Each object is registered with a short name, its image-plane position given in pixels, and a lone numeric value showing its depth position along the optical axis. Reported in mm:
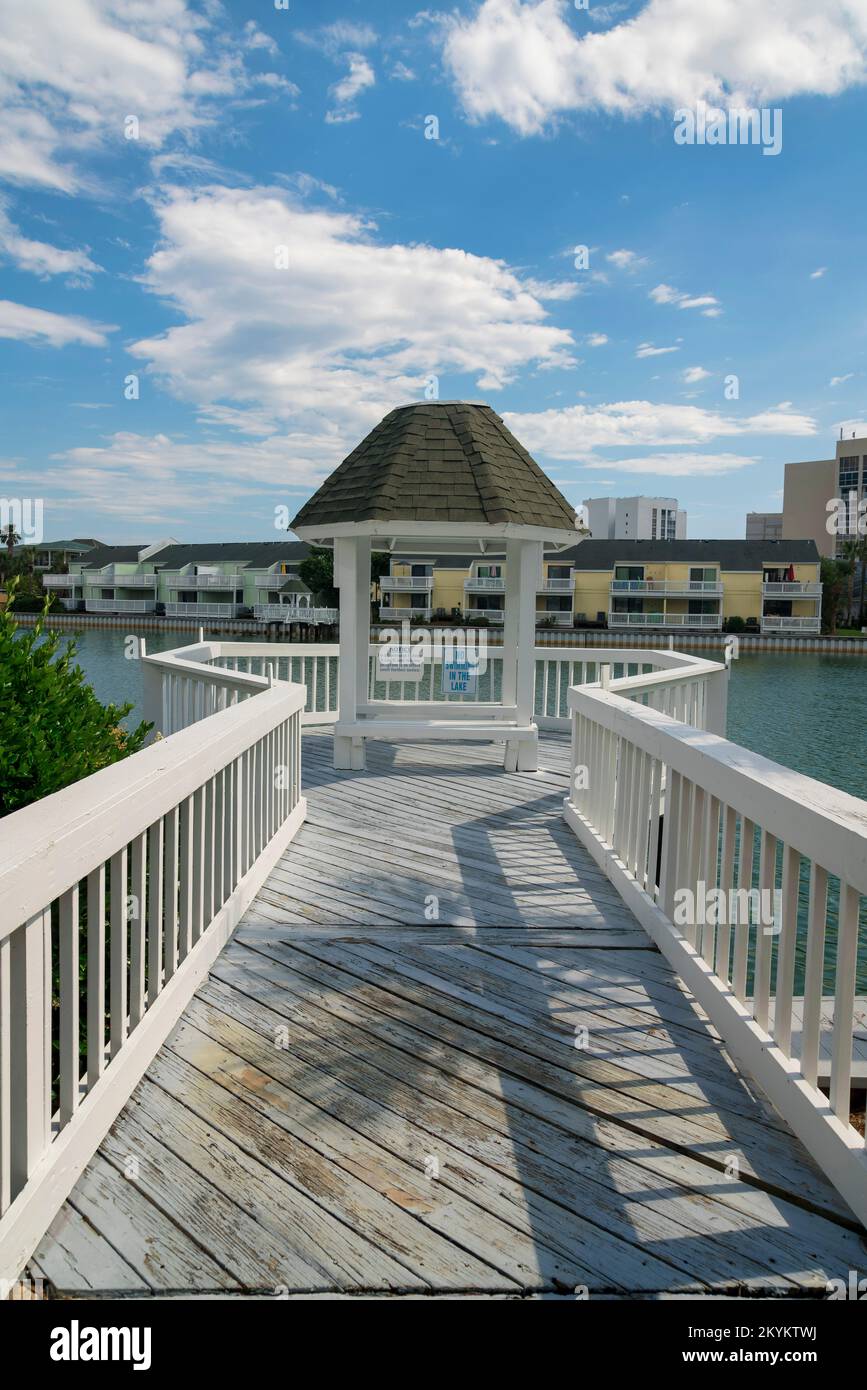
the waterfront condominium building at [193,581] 74562
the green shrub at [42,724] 2908
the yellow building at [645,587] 62625
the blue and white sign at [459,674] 9484
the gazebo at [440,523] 7715
